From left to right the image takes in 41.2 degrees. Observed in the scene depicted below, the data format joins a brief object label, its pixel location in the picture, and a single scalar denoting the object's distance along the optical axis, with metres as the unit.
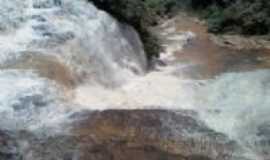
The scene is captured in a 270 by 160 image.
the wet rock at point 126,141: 3.96
